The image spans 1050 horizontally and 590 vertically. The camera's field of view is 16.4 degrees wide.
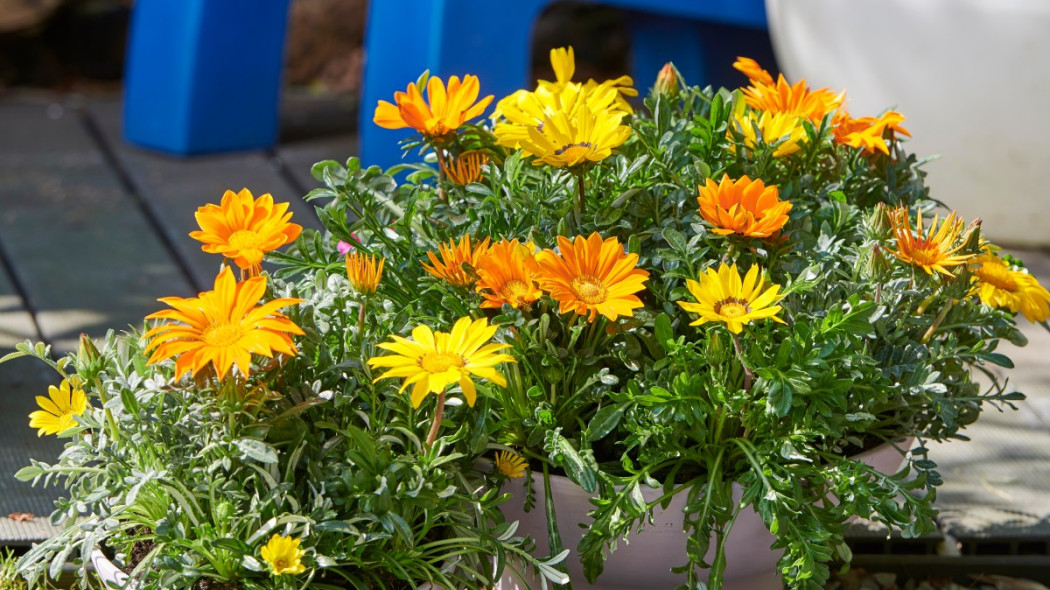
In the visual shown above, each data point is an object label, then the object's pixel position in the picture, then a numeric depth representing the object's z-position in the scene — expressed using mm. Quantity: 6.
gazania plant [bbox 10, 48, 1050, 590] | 2211
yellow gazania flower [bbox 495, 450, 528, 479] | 2279
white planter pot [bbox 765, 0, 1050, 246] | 3335
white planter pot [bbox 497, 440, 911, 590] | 2318
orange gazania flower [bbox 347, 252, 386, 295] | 2237
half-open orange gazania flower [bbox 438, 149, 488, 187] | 2396
